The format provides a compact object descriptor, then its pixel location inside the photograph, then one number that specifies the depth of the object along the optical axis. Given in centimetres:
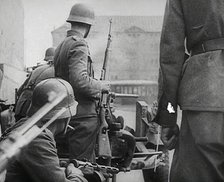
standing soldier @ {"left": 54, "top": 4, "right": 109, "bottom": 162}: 482
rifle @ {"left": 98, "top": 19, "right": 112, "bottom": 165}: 504
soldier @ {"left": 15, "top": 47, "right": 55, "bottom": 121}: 582
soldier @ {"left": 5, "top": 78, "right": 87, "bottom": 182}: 277
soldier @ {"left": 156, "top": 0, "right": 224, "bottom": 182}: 268
